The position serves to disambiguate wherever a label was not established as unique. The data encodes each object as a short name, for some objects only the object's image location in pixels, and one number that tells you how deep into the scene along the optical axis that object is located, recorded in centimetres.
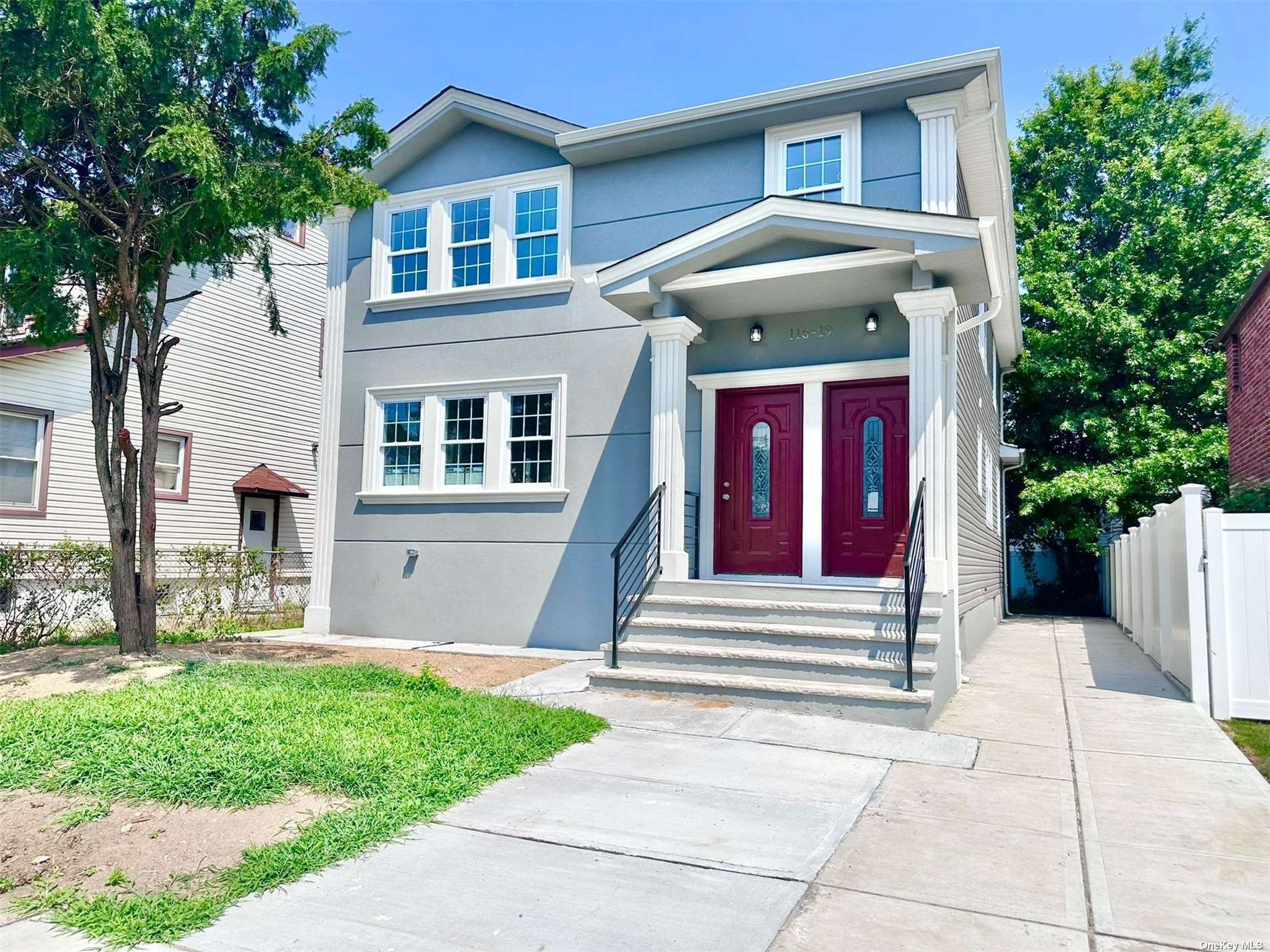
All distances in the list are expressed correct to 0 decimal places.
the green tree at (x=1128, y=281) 1595
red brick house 1180
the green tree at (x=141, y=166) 685
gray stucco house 736
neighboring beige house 1341
